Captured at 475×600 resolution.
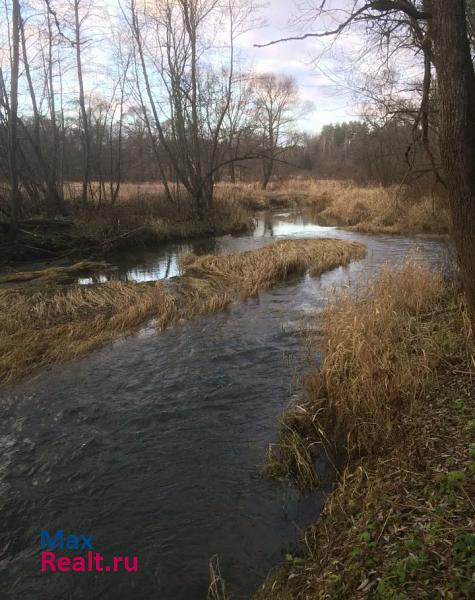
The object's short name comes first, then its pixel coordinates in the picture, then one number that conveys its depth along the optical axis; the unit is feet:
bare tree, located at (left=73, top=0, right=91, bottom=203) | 53.11
